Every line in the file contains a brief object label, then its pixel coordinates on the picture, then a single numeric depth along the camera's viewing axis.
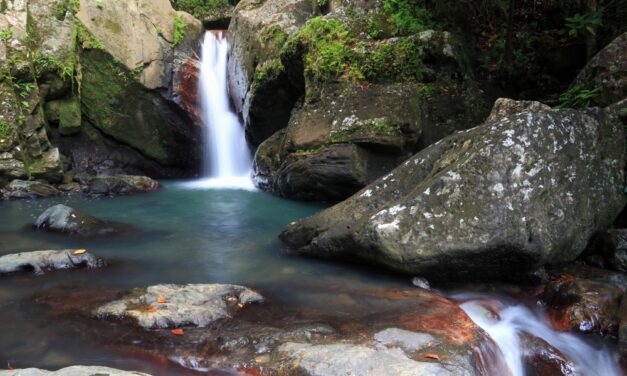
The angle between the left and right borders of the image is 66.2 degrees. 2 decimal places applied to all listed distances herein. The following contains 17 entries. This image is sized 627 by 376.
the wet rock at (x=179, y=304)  3.82
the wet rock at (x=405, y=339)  3.37
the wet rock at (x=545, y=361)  3.71
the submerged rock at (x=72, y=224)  6.95
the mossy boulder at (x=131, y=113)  13.25
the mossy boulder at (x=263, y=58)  11.73
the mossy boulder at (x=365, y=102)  8.66
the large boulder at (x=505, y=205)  4.73
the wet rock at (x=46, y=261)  5.07
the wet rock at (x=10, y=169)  10.73
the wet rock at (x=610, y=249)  5.05
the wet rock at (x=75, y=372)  2.76
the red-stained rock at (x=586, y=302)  4.08
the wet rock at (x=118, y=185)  10.98
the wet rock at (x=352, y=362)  3.03
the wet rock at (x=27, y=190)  10.34
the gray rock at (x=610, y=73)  6.38
